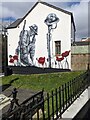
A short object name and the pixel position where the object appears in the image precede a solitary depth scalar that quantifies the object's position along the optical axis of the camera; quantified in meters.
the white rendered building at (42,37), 10.57
